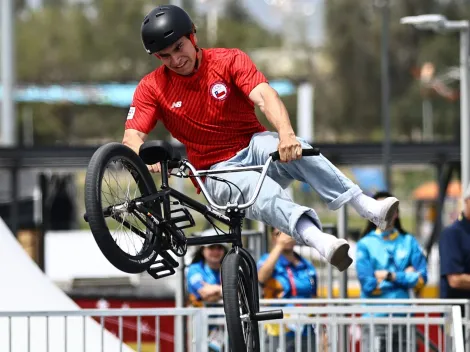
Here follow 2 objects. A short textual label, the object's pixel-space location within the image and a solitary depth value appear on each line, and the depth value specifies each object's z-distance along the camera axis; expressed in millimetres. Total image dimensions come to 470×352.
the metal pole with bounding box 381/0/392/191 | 37896
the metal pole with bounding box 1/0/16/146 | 37997
